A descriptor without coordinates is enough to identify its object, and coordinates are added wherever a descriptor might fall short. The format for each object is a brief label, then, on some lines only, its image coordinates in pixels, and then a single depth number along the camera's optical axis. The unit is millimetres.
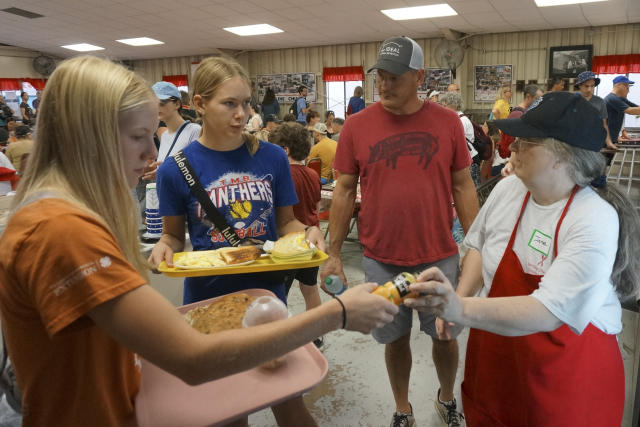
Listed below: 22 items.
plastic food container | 1144
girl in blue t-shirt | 1740
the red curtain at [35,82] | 16917
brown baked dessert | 1228
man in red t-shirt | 2109
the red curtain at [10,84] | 16359
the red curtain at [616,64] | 10992
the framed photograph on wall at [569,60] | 11266
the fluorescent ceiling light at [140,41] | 13191
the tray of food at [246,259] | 1550
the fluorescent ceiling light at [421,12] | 9222
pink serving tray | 951
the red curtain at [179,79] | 17172
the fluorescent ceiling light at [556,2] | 8672
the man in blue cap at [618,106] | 6773
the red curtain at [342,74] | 14227
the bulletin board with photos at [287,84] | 15180
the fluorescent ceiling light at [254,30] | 11445
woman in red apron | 1268
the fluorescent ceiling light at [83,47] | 14330
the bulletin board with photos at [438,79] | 12875
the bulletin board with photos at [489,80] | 12336
